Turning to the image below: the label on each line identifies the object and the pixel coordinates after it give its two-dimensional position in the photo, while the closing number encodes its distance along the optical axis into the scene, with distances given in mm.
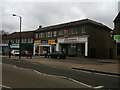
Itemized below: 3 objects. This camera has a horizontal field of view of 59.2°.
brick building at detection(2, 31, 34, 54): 32482
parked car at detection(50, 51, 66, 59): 20079
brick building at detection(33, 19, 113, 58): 22942
